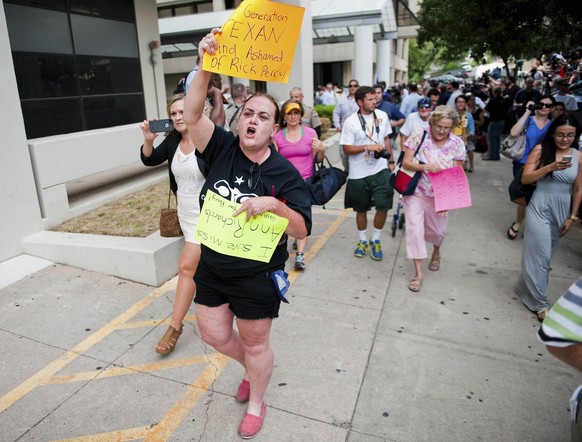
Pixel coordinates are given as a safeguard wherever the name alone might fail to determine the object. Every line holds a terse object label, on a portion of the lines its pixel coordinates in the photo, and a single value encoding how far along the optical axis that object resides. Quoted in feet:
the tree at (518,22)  21.93
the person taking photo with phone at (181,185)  10.89
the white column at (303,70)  43.98
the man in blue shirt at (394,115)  28.02
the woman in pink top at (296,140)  15.79
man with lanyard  16.80
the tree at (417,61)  211.00
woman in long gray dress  13.05
